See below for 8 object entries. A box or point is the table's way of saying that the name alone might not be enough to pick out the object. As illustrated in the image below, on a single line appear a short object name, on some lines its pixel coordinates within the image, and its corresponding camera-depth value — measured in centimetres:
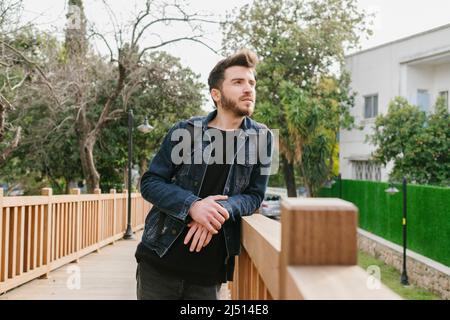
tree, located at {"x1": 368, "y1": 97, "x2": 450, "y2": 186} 1375
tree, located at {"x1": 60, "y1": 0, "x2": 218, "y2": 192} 1209
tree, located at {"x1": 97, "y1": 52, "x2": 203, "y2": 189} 1769
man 214
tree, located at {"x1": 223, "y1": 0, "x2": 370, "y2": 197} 2125
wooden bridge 94
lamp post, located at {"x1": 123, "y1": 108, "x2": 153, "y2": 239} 1163
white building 1661
